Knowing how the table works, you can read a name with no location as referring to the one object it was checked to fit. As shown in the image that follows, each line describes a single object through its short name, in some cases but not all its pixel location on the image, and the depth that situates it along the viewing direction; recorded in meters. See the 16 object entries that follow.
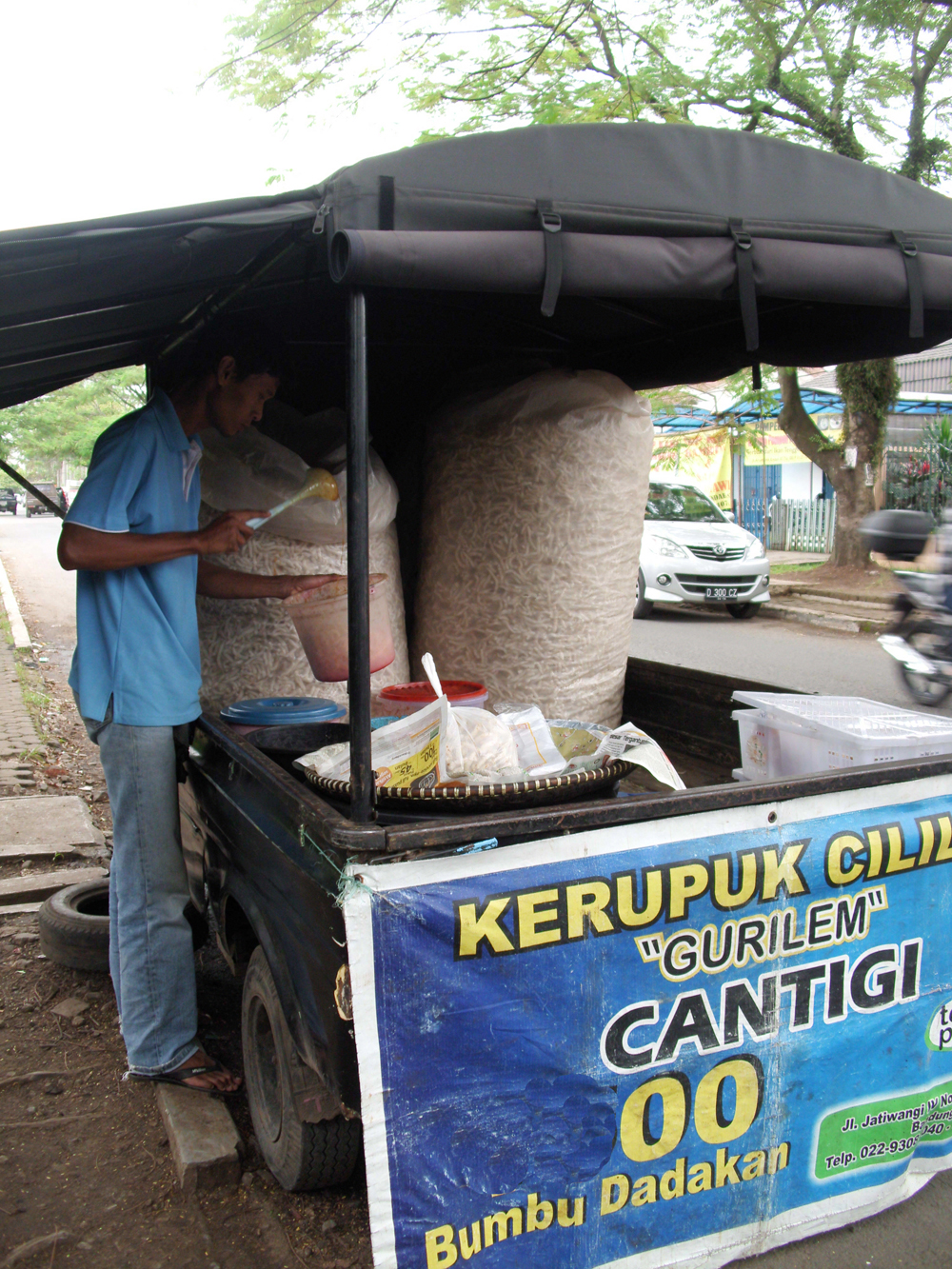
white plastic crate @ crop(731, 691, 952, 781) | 2.01
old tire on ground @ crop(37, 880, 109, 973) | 3.14
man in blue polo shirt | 2.24
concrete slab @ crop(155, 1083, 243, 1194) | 2.11
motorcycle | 6.07
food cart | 1.54
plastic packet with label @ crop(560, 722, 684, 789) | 1.77
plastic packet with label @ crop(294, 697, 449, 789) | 1.81
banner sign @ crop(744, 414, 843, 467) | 19.03
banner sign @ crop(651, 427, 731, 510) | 15.39
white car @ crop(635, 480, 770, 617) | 10.81
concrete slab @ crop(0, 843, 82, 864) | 4.16
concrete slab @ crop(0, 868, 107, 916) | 3.79
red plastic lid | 2.43
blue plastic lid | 2.51
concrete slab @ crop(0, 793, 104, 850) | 4.36
